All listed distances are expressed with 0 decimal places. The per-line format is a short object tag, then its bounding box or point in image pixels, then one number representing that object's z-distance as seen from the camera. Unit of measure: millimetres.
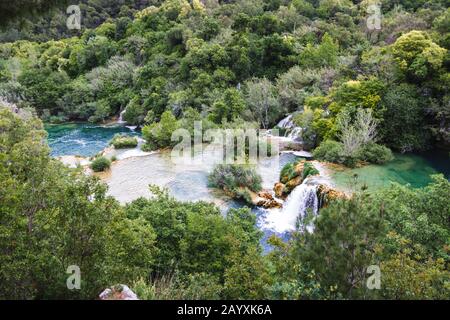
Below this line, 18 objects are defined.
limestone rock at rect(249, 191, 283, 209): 20016
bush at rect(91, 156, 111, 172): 23703
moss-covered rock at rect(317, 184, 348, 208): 17969
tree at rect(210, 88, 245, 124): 28938
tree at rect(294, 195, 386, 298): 6773
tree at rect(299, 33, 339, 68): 33438
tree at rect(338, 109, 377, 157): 22312
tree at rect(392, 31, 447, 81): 24266
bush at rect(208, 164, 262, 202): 20938
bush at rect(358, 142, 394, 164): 22828
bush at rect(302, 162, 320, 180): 20286
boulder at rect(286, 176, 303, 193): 20531
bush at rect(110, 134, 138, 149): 28250
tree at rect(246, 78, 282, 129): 30453
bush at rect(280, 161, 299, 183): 21141
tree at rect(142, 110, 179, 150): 27500
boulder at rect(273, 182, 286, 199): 20797
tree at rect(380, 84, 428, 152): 24609
